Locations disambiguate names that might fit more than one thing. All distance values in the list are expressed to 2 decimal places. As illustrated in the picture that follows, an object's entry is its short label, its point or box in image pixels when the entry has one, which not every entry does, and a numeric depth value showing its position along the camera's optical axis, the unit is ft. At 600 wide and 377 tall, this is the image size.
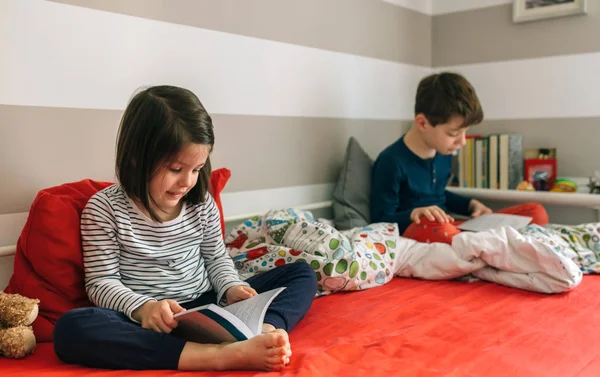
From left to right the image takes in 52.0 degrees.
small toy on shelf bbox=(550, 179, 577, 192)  7.47
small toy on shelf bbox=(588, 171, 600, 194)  7.30
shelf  7.14
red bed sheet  3.71
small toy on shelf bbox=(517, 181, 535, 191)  7.73
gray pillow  7.29
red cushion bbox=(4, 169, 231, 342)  4.40
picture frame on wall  7.67
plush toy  4.02
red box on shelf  7.78
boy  6.87
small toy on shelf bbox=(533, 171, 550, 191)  7.77
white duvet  5.41
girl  3.76
